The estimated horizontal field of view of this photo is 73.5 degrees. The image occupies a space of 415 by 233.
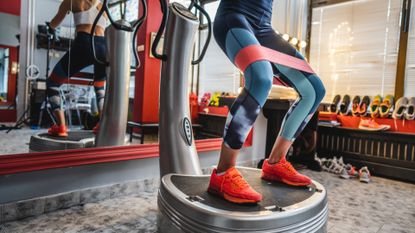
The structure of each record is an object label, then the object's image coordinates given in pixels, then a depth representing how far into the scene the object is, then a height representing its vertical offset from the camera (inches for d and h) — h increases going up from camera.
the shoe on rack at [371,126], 111.0 -5.9
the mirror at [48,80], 60.5 +3.8
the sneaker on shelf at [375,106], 118.6 +2.2
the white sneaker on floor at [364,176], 100.1 -23.7
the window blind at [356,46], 128.6 +32.2
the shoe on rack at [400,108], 111.1 +1.7
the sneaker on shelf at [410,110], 107.9 +1.0
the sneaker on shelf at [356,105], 124.8 +2.4
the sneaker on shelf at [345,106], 130.2 +1.8
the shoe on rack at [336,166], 110.3 -22.9
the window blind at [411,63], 121.3 +21.8
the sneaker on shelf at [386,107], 115.8 +2.0
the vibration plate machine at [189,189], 38.8 -15.2
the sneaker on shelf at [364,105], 123.1 +2.5
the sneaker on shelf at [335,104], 135.0 +2.5
